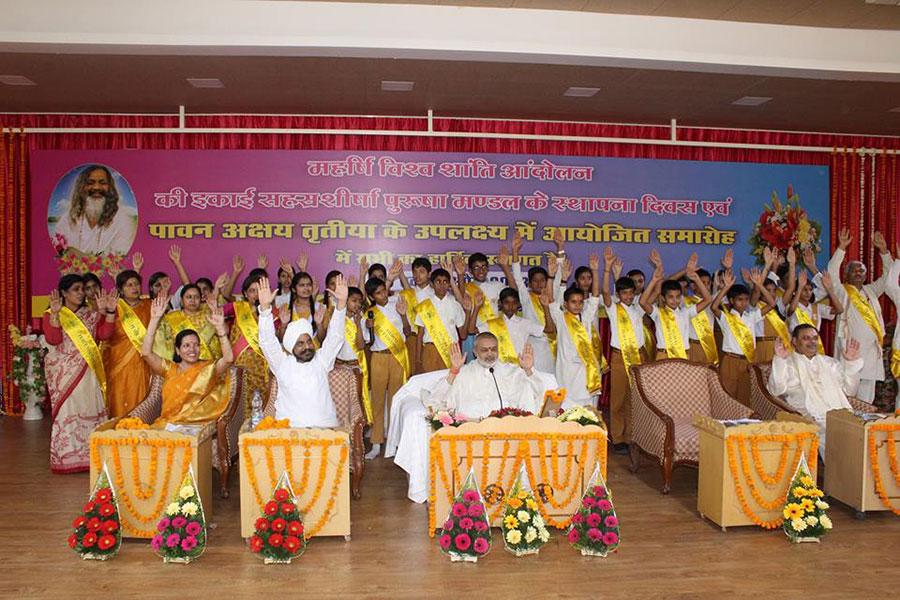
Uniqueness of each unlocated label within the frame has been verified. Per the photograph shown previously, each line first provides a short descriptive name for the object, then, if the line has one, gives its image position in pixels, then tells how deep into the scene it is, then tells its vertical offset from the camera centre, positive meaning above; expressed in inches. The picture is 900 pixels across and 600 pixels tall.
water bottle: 223.9 -35.3
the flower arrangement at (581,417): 167.0 -28.7
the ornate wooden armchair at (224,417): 185.8 -33.2
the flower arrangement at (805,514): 156.1 -47.3
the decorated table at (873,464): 169.9 -40.3
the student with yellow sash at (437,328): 249.1 -13.4
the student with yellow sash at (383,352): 240.2 -20.6
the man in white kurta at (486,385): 189.5 -25.3
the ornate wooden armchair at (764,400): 202.4 -30.9
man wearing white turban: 181.3 -19.7
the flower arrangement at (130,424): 160.2 -29.2
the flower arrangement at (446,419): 163.6 -29.5
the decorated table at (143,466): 155.6 -36.8
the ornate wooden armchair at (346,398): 189.2 -29.2
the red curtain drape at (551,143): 290.7 +57.2
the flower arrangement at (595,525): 147.0 -46.7
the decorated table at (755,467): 162.2 -39.0
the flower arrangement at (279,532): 143.7 -47.0
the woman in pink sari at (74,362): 214.1 -21.4
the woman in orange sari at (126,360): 221.5 -21.3
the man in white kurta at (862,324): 260.8 -12.9
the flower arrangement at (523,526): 146.9 -46.8
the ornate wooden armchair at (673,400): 199.5 -31.3
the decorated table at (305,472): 154.3 -38.0
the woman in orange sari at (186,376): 186.9 -22.0
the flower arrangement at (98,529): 144.8 -46.8
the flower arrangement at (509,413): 168.2 -28.1
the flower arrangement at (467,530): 144.5 -46.9
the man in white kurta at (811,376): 202.7 -24.3
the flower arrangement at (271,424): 158.9 -29.1
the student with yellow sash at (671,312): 243.1 -8.3
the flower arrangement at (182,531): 143.6 -46.6
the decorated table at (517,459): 159.9 -37.0
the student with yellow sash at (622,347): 240.1 -19.4
